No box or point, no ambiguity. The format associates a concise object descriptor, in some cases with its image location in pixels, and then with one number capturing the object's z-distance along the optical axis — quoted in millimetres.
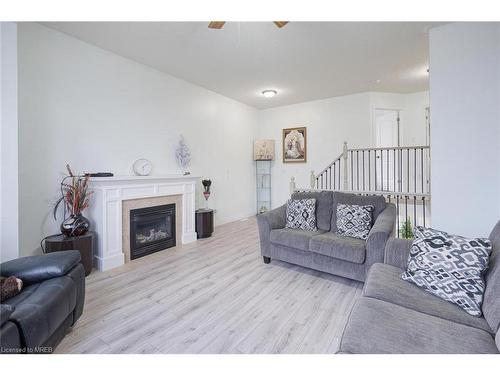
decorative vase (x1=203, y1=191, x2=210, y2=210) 4500
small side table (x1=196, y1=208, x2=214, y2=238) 4195
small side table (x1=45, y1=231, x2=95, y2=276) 2449
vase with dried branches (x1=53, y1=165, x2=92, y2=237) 2592
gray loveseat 2314
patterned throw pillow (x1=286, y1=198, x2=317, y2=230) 3016
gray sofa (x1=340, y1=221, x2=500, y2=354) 1040
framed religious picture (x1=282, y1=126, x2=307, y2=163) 5832
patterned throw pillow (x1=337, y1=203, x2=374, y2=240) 2635
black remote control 2893
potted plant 3649
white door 5205
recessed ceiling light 4809
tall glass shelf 6367
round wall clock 3514
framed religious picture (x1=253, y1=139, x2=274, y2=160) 5934
